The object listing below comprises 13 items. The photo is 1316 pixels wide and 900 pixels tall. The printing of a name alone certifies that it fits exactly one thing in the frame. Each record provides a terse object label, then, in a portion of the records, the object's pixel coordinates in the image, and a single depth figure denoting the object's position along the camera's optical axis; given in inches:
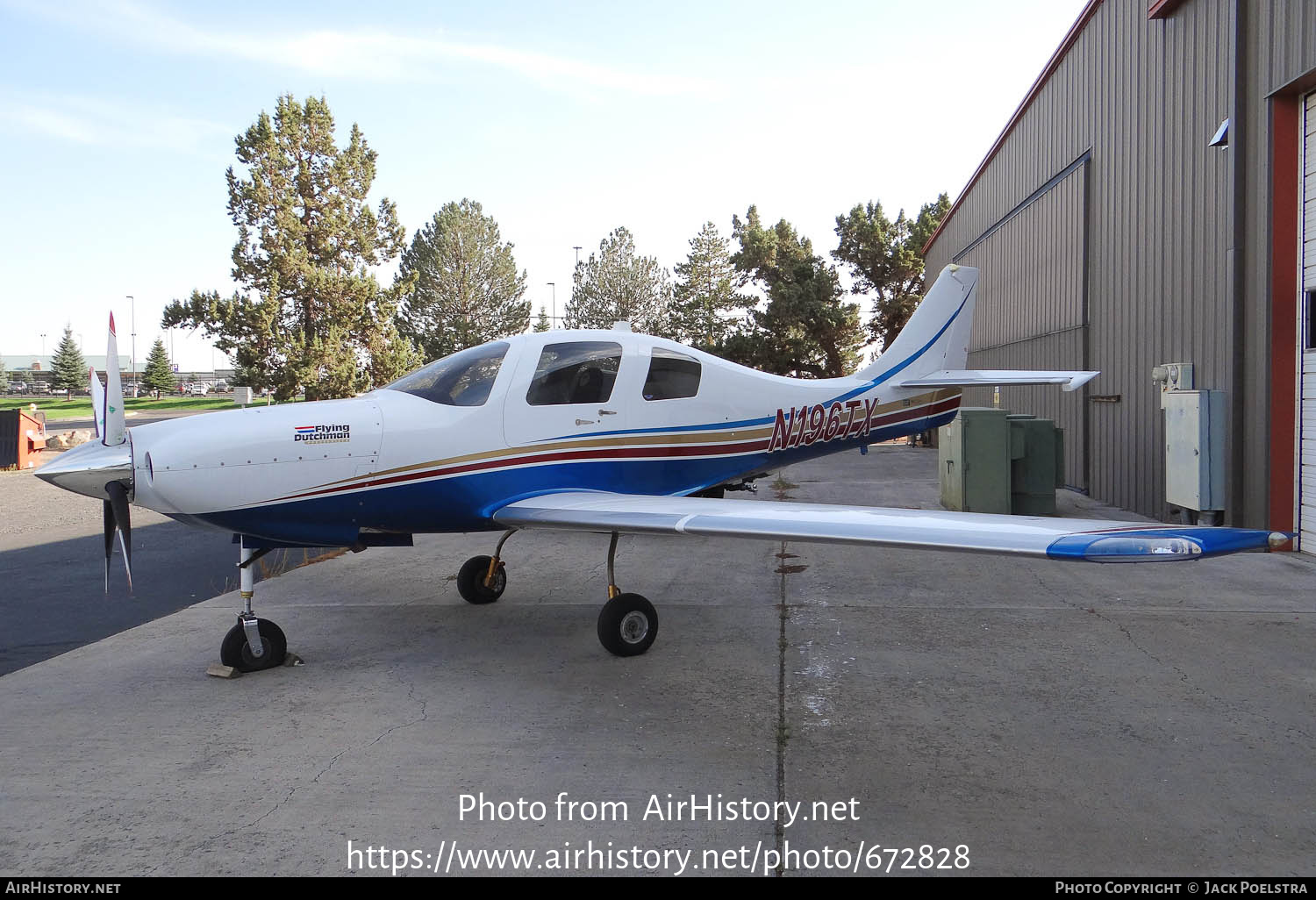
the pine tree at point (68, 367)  3786.9
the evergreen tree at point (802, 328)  1558.8
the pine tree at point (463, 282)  1893.5
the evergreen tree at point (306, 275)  1111.0
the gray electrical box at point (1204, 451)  349.4
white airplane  175.2
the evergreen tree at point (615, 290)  2058.3
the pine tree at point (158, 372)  3772.1
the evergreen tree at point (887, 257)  1692.9
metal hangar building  325.7
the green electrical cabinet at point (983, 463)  442.3
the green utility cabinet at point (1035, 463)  448.5
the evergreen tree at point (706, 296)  1937.7
